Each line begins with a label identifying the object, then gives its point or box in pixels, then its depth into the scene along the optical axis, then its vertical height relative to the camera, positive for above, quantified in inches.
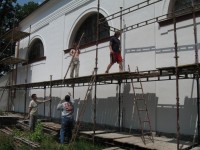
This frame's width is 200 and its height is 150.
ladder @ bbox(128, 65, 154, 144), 249.0 -23.1
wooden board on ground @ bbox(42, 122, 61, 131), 297.4 -56.5
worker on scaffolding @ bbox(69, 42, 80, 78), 340.1 +50.0
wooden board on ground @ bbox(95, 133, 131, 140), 235.0 -56.2
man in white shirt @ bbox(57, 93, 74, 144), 271.8 -40.4
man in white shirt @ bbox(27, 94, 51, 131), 316.3 -37.5
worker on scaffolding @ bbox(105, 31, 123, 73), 273.0 +53.9
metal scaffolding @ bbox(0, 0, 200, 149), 200.1 +19.3
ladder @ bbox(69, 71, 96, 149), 241.6 -51.1
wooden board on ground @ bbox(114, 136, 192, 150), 197.0 -56.3
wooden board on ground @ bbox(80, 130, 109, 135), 256.0 -55.8
